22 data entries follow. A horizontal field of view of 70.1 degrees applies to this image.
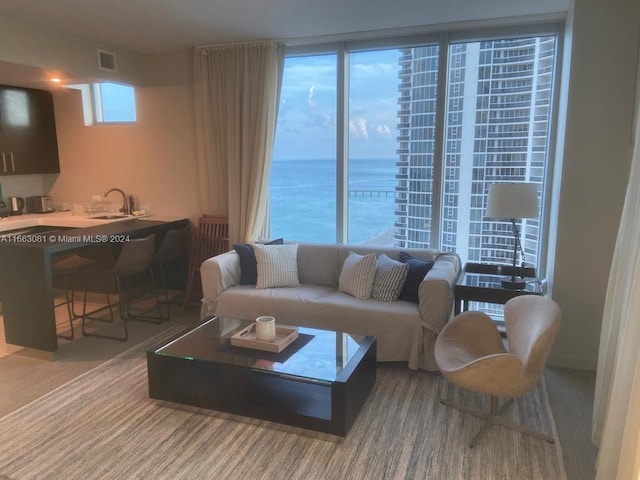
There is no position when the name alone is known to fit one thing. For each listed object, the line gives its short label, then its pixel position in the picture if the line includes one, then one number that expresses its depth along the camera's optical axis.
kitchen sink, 4.85
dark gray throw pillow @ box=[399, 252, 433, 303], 3.51
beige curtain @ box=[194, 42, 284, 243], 4.29
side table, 3.29
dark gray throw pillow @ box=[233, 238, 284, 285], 3.99
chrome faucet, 5.06
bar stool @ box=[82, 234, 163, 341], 3.91
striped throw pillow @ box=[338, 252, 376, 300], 3.61
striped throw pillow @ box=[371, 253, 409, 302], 3.53
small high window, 5.00
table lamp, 3.16
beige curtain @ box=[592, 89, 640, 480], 1.69
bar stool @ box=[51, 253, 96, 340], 3.93
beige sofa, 3.24
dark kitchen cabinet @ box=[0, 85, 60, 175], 4.72
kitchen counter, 3.42
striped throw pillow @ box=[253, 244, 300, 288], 3.89
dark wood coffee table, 2.56
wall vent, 4.25
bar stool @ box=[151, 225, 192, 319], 4.36
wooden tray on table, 2.84
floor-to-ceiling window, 3.85
